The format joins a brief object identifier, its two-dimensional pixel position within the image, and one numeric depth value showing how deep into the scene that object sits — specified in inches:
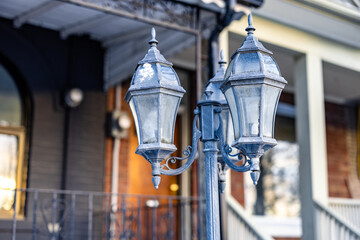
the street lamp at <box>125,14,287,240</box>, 91.7
